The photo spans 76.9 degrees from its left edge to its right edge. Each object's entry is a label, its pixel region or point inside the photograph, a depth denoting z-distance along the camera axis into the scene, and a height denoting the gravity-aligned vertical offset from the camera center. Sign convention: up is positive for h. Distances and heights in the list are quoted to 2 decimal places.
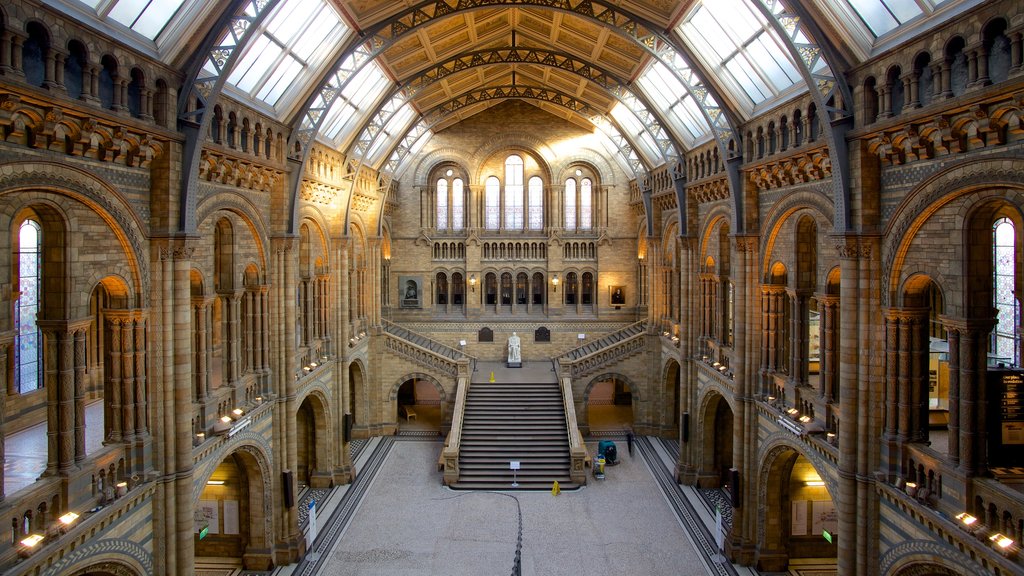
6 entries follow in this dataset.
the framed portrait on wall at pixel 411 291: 38.50 -0.35
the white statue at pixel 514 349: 37.22 -3.72
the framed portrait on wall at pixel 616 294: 38.78 -0.58
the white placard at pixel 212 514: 19.56 -6.92
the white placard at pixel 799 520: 19.67 -7.23
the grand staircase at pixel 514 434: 26.48 -6.71
